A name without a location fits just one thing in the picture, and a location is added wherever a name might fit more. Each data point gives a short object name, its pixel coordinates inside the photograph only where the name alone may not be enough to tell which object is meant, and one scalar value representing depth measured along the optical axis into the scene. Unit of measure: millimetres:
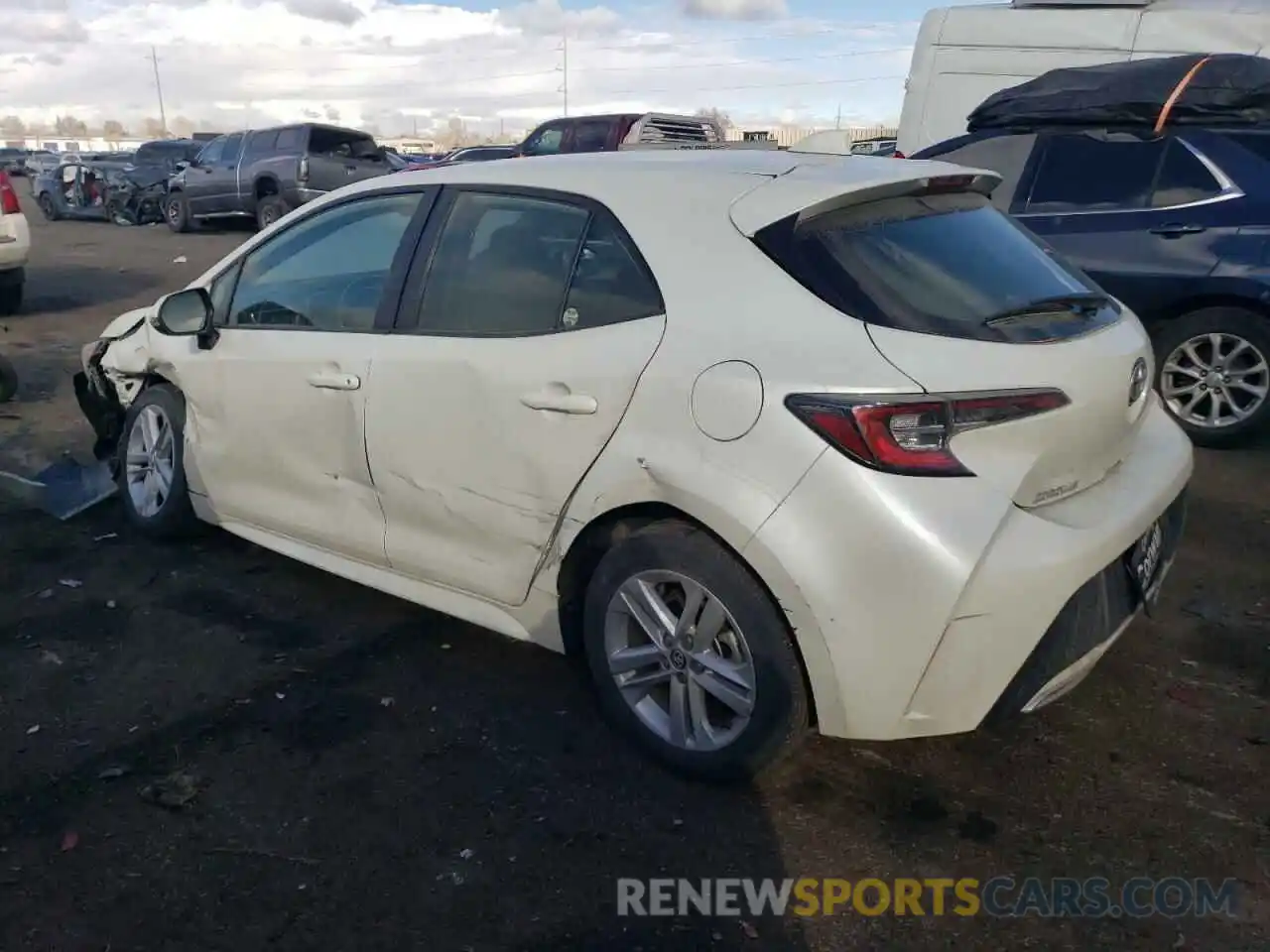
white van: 9406
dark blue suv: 5688
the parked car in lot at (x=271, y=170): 17922
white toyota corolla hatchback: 2492
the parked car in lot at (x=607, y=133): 15295
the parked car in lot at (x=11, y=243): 9992
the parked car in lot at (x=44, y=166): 23366
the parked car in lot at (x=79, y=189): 22156
